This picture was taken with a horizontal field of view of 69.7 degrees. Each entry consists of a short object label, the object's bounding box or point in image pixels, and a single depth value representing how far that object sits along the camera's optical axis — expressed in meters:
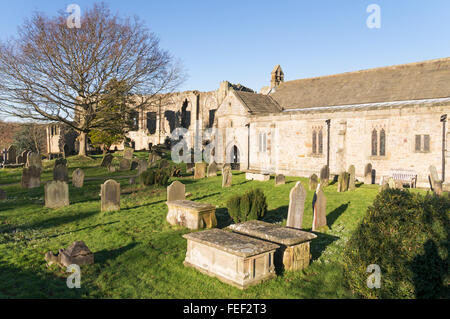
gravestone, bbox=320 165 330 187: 16.50
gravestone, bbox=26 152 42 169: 21.37
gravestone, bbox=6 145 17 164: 27.28
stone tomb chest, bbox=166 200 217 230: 9.04
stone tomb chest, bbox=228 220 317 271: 6.38
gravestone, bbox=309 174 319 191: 15.17
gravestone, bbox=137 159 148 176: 18.84
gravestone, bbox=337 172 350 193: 15.20
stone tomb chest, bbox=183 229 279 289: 5.61
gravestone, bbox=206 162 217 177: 19.83
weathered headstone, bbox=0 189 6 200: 13.33
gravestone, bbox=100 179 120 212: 11.21
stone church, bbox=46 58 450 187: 17.31
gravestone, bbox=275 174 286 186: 16.74
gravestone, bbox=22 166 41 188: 16.16
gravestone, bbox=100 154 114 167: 24.23
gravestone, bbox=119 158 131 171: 22.41
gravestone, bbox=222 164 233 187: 15.94
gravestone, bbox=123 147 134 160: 28.41
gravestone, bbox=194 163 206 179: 19.22
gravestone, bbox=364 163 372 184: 17.98
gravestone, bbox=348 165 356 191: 15.62
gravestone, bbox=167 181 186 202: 10.83
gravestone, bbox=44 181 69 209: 11.78
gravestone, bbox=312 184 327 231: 9.00
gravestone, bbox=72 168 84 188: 16.08
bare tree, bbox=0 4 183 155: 23.25
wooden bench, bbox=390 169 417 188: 16.98
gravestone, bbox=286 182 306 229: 8.70
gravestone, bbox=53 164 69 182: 16.86
